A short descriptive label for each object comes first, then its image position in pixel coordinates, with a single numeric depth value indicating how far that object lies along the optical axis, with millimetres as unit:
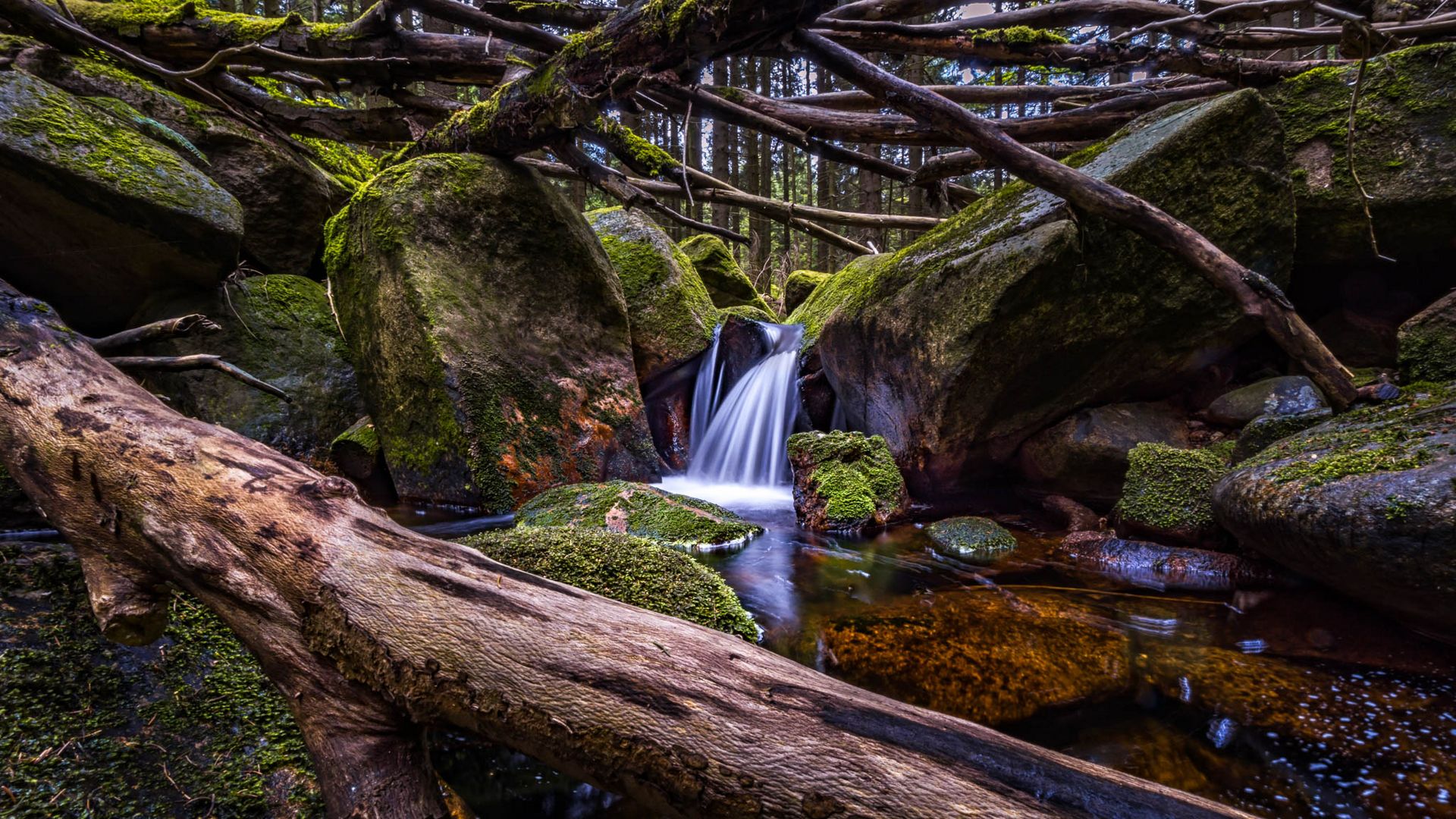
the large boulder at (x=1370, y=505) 2537
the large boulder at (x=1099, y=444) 5004
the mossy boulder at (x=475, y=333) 5086
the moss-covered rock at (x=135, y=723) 1409
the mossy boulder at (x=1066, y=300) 4555
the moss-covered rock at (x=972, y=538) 4516
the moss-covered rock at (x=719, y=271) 11117
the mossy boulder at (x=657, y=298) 7332
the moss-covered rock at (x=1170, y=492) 4105
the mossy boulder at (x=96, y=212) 3906
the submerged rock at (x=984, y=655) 2555
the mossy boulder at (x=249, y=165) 5605
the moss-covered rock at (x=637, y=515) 4371
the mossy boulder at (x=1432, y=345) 3725
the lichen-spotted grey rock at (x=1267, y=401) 4594
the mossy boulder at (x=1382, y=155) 4566
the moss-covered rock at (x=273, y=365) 5297
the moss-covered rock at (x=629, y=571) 2549
